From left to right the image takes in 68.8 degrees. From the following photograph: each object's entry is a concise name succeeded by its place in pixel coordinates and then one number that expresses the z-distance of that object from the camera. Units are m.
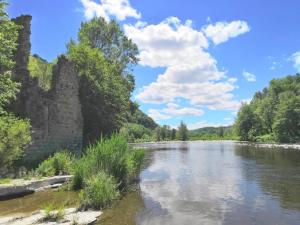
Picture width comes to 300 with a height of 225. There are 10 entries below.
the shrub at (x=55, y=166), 11.19
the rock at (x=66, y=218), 6.27
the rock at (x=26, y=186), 8.64
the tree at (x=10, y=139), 9.47
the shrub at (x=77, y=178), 9.56
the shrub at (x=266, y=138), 47.74
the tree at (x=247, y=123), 55.73
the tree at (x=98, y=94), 17.82
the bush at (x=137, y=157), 11.74
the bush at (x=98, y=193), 7.51
